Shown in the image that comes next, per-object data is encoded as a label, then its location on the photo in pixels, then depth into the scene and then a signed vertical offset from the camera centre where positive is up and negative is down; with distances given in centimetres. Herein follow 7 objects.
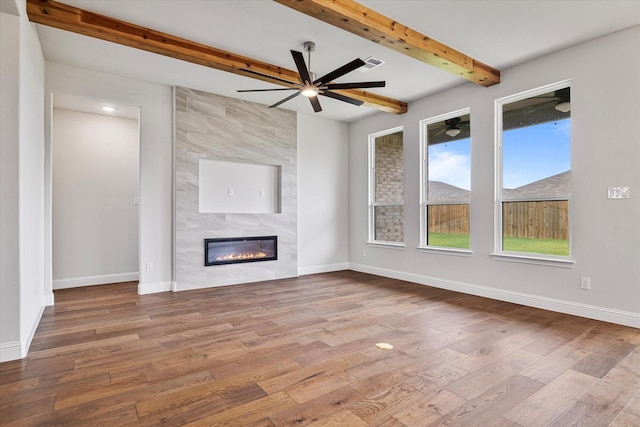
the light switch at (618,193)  330 +20
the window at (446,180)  490 +49
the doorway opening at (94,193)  509 +29
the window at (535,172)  384 +49
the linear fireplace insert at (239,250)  521 -62
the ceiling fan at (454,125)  498 +131
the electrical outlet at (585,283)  354 -75
